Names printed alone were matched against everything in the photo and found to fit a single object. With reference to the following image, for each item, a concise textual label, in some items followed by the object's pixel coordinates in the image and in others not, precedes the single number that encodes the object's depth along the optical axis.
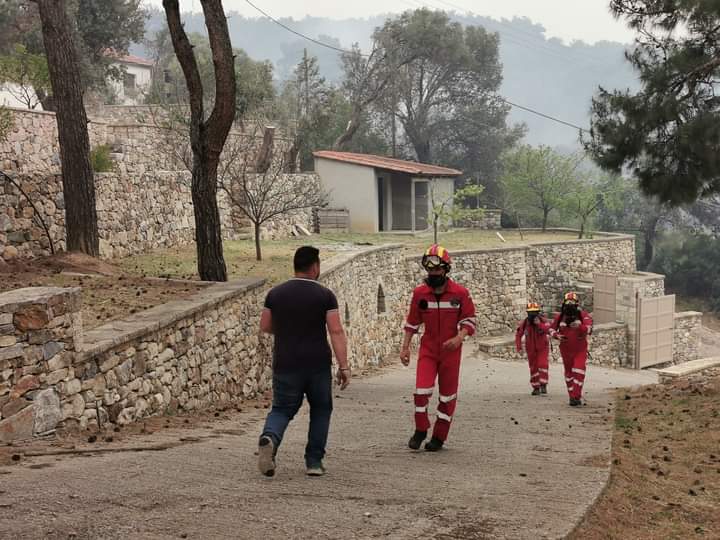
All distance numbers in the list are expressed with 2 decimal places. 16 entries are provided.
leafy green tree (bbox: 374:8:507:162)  55.94
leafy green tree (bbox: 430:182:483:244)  35.44
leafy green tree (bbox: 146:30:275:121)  40.33
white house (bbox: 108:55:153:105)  55.09
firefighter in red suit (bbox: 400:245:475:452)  7.77
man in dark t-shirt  6.38
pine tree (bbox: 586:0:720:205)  13.05
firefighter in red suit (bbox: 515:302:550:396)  14.12
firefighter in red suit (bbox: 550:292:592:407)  12.86
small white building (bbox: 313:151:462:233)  36.78
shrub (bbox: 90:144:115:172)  21.81
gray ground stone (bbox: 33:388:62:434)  7.47
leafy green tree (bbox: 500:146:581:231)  45.81
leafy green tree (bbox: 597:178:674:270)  58.47
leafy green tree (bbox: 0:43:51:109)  27.11
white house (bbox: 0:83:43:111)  33.78
